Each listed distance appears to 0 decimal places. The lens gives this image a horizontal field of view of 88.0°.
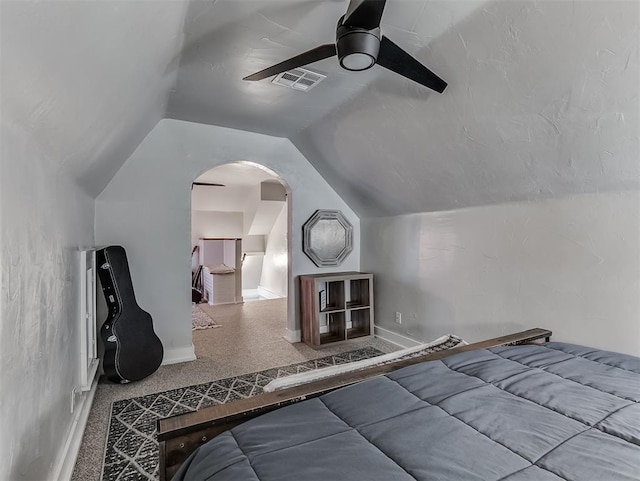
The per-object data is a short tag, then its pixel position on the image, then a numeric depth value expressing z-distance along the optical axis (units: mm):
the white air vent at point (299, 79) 2275
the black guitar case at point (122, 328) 2645
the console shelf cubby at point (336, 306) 3641
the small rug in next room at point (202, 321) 4453
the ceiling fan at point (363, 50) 1324
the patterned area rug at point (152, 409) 1773
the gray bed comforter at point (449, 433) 822
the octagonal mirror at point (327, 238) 3893
